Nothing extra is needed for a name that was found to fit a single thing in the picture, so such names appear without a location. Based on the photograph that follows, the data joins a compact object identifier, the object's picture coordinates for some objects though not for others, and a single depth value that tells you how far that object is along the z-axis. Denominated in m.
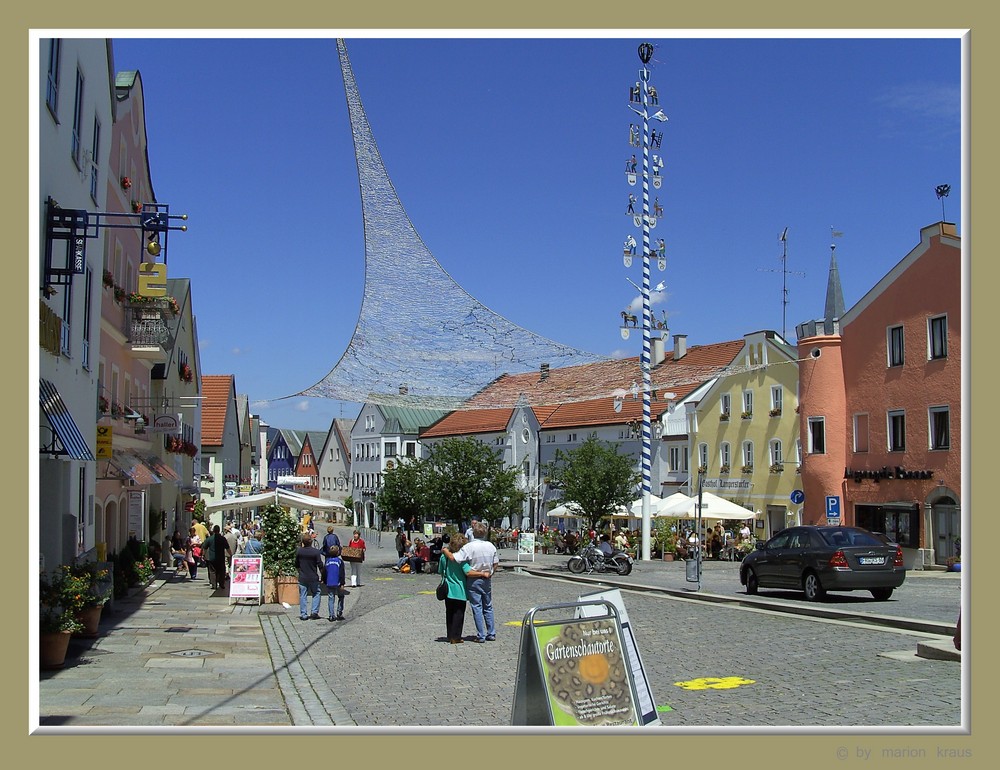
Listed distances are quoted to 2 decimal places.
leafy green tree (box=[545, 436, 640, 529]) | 47.59
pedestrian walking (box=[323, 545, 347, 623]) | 17.45
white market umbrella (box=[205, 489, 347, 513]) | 25.95
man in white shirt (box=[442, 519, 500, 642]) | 13.84
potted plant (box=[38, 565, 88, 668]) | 10.97
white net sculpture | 23.09
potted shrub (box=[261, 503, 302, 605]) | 20.66
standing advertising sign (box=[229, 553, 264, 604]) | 19.86
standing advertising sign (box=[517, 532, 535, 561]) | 38.57
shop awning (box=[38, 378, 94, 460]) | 11.35
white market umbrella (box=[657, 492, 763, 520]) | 36.44
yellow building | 43.75
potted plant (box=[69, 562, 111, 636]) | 12.70
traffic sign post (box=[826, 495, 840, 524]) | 26.67
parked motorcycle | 29.66
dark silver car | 18.80
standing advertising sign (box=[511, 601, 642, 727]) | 7.22
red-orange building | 32.12
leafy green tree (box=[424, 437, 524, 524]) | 37.84
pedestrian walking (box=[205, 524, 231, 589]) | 22.62
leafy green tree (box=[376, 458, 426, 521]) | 38.75
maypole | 32.78
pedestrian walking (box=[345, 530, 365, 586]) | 26.84
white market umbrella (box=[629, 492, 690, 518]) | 37.53
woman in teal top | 13.99
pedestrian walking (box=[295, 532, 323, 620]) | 17.64
